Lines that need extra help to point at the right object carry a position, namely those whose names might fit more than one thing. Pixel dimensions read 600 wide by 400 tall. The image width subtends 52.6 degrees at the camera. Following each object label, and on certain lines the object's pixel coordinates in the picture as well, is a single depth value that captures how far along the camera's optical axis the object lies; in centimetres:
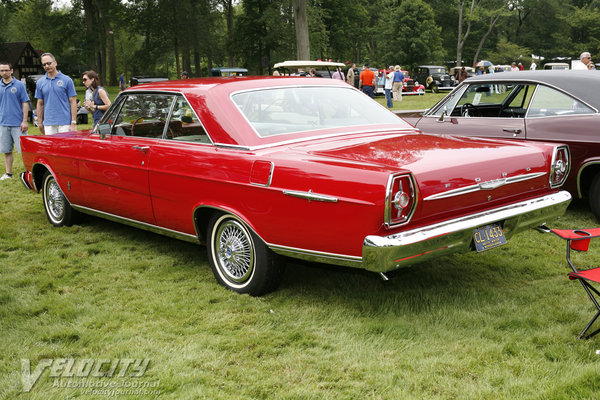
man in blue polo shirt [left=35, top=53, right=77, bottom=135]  822
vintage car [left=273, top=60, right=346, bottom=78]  2336
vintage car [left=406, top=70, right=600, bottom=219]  610
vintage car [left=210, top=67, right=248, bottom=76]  4166
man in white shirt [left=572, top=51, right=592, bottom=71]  1394
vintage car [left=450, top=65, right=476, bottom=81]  3395
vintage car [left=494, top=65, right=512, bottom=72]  3556
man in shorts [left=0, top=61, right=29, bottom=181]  886
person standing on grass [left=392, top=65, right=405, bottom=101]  2523
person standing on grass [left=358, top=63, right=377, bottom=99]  2142
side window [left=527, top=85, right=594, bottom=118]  628
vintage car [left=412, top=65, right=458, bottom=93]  3491
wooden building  5644
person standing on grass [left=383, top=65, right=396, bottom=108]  2319
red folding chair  333
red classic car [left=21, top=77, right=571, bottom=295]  352
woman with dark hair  888
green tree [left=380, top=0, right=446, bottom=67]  5716
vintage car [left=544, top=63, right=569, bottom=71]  3856
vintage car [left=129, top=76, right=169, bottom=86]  2881
